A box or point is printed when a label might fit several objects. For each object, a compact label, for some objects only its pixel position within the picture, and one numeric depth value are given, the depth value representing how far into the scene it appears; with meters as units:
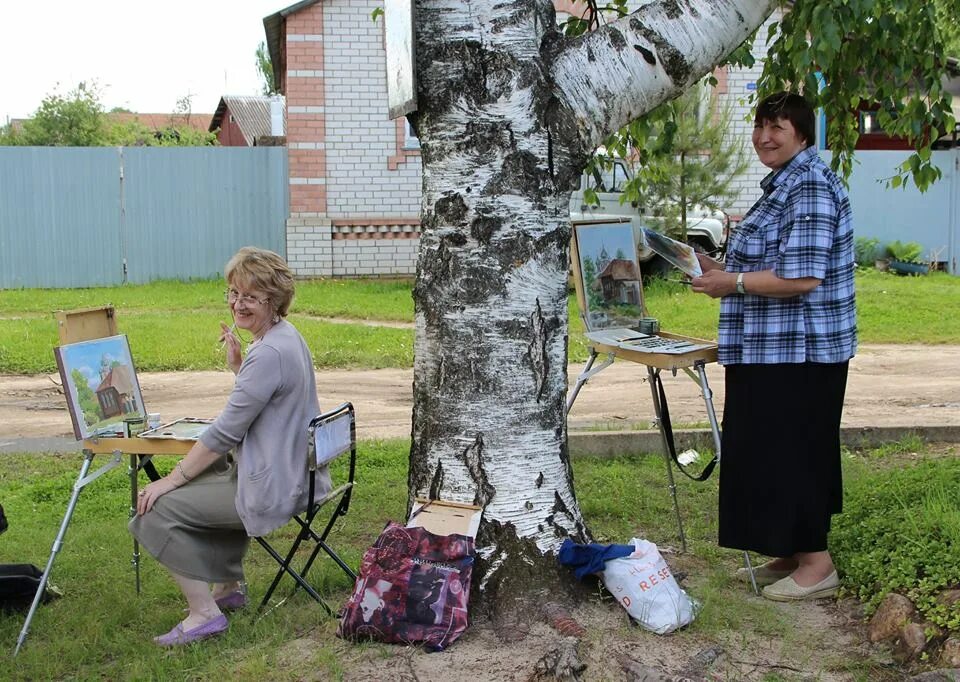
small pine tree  15.92
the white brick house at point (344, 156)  17.67
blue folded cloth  4.00
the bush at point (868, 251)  19.64
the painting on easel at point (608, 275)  4.99
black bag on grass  4.47
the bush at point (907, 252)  19.41
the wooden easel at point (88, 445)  4.09
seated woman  4.01
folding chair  3.99
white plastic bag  3.90
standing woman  4.13
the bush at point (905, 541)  4.03
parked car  16.02
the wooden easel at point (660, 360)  4.54
